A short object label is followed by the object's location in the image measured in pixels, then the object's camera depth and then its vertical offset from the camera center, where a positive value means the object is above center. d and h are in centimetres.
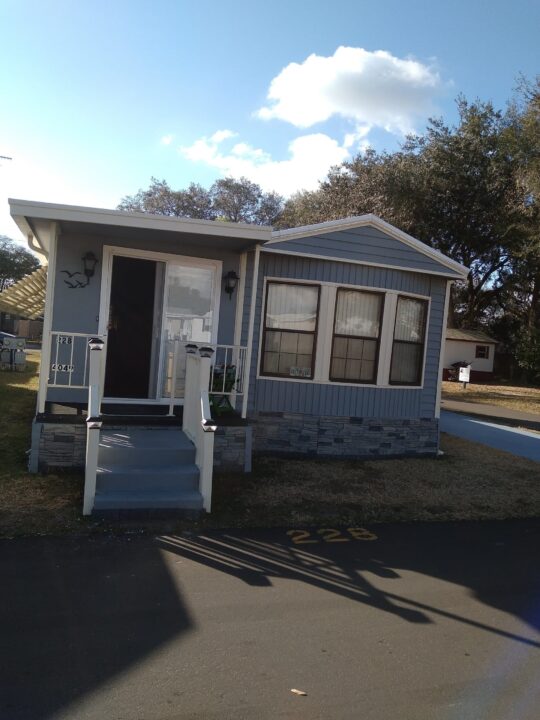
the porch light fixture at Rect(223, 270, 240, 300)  766 +104
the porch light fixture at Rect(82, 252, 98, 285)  707 +104
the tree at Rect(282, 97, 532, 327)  2545 +875
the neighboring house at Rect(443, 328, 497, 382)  2961 +121
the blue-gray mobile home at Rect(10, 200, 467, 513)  644 +30
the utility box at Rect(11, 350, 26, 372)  1797 -67
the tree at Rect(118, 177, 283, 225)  3725 +1031
